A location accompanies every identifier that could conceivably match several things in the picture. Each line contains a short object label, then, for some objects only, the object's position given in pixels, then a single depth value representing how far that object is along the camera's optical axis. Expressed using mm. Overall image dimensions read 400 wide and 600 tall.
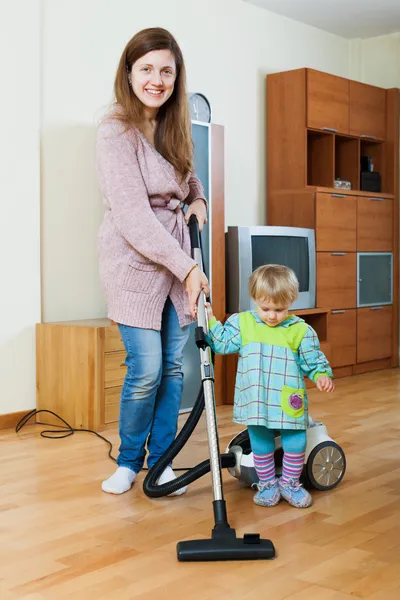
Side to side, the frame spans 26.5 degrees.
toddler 2498
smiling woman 2439
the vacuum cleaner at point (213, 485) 2047
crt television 4645
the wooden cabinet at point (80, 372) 3779
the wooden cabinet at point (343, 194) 5336
